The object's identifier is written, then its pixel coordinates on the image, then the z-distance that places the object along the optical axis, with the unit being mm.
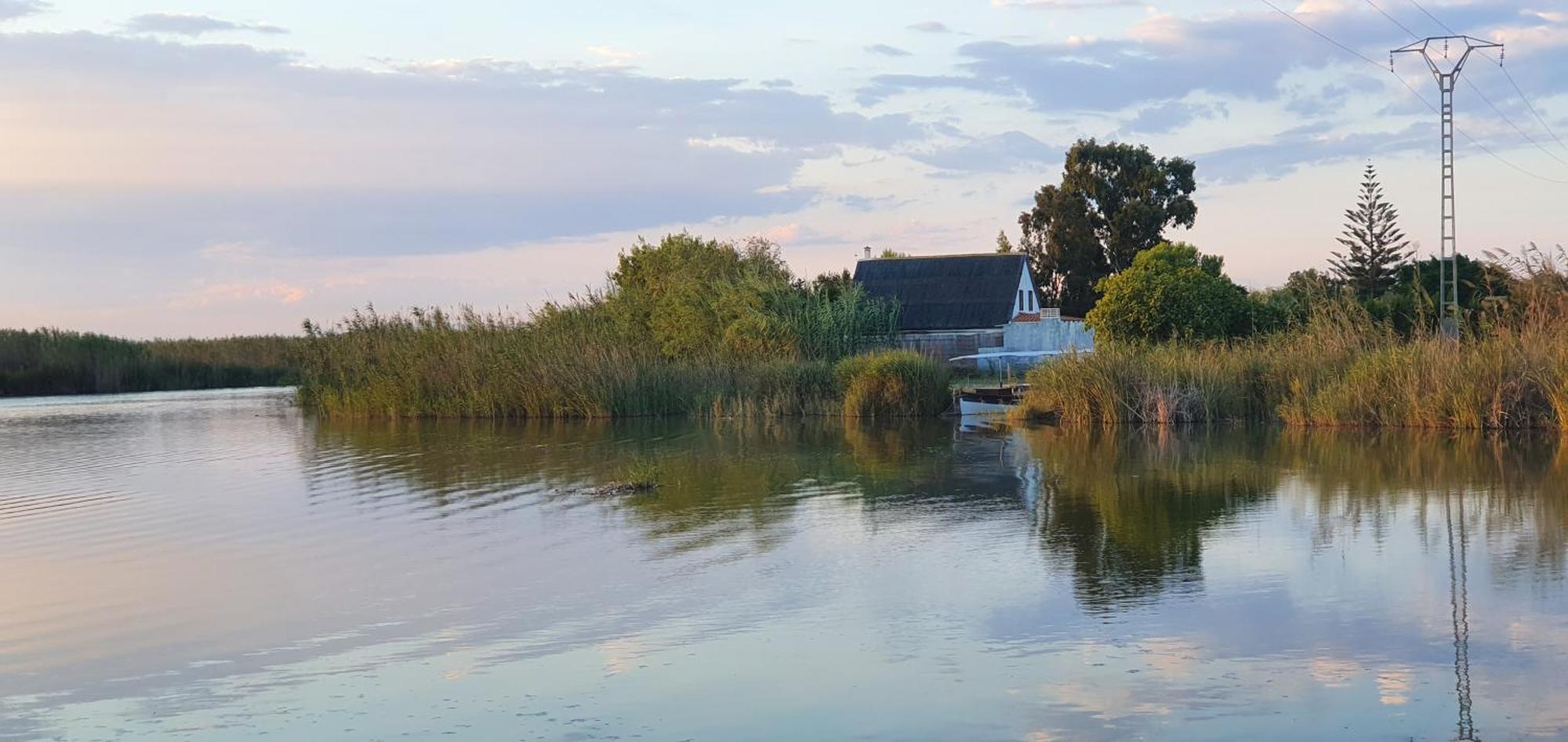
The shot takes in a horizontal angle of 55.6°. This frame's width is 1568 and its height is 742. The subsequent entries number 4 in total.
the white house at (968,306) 48625
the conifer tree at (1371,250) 60188
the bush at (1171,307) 36281
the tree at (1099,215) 69500
